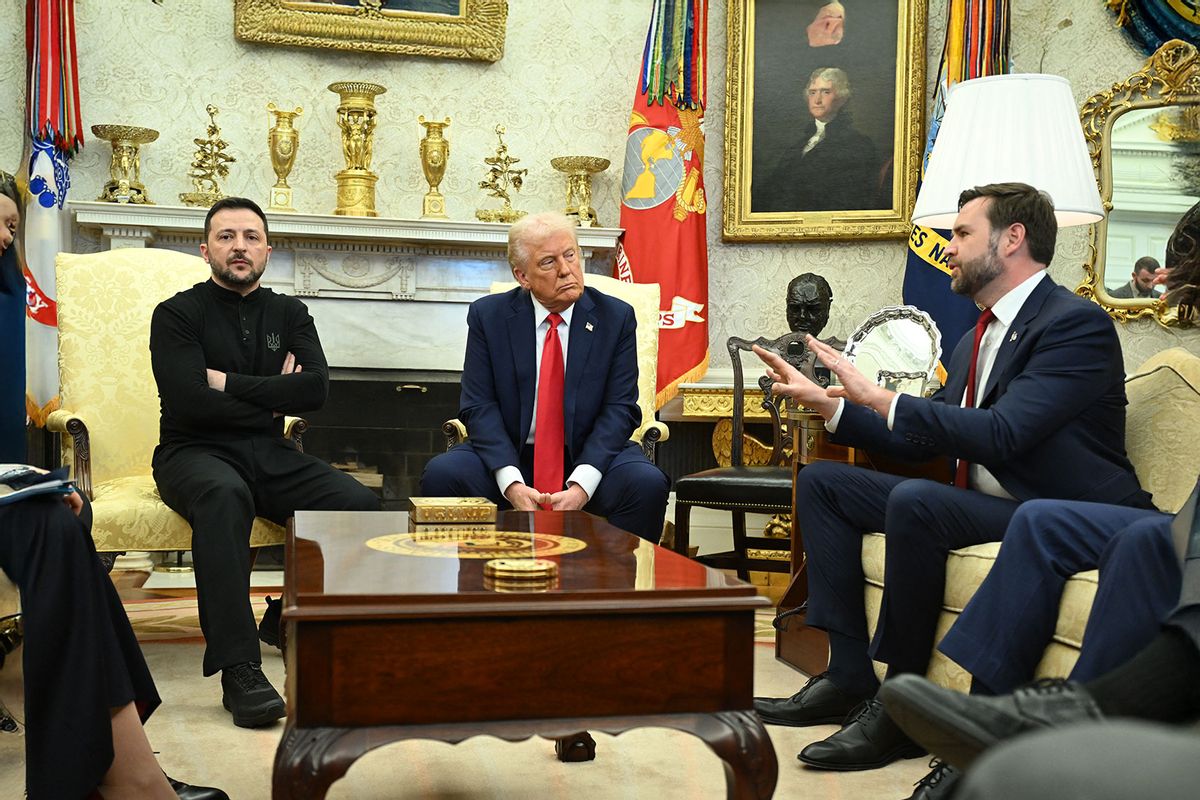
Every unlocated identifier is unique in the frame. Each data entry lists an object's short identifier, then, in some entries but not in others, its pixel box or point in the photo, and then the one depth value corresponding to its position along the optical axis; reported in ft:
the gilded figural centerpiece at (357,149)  17.99
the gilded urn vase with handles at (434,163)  18.29
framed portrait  19.15
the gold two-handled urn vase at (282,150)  17.78
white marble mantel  17.90
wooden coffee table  5.64
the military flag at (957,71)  17.11
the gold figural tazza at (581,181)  18.65
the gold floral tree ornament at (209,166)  17.61
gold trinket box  8.27
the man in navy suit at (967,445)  8.99
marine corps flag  18.83
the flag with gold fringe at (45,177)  16.88
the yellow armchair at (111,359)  12.78
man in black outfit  10.25
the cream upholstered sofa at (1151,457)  8.96
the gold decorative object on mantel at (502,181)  18.52
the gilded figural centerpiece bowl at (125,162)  17.15
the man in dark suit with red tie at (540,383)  11.69
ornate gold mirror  17.54
